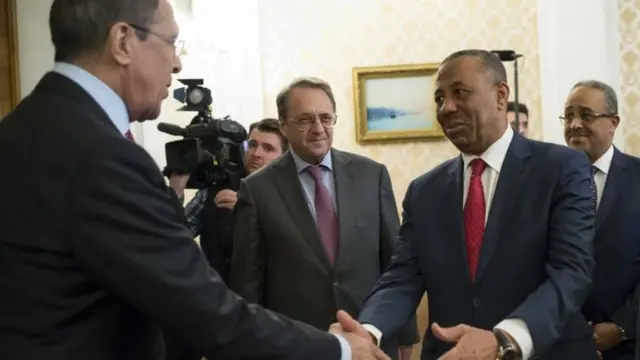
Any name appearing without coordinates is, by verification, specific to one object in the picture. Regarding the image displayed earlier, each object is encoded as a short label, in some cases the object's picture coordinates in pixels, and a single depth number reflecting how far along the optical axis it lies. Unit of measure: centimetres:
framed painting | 523
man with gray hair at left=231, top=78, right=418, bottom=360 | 279
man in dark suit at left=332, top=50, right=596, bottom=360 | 193
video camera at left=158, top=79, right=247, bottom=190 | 309
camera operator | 320
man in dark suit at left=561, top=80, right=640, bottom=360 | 244
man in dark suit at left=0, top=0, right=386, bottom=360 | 140
